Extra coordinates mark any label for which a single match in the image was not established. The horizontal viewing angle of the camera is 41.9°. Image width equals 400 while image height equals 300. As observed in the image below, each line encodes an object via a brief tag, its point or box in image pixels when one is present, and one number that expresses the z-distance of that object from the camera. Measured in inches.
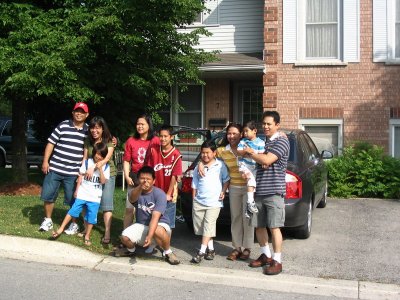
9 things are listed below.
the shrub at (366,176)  412.8
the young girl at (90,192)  257.6
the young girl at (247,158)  226.5
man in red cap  269.3
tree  317.1
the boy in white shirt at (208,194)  239.5
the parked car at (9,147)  645.3
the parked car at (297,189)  259.1
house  484.1
